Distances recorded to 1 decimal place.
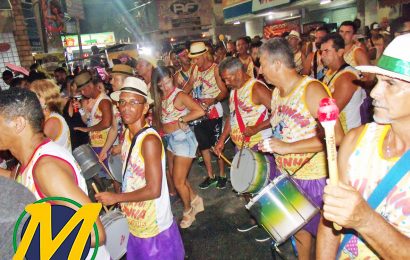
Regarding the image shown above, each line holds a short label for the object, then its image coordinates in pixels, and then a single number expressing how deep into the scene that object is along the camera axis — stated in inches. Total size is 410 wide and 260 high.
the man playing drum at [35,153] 80.8
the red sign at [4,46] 393.1
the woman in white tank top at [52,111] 159.9
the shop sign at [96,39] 1676.9
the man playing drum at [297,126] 117.5
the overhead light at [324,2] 589.9
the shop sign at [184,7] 1370.6
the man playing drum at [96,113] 212.2
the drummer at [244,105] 172.2
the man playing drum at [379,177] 53.6
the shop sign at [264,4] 635.2
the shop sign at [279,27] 760.3
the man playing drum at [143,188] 110.4
